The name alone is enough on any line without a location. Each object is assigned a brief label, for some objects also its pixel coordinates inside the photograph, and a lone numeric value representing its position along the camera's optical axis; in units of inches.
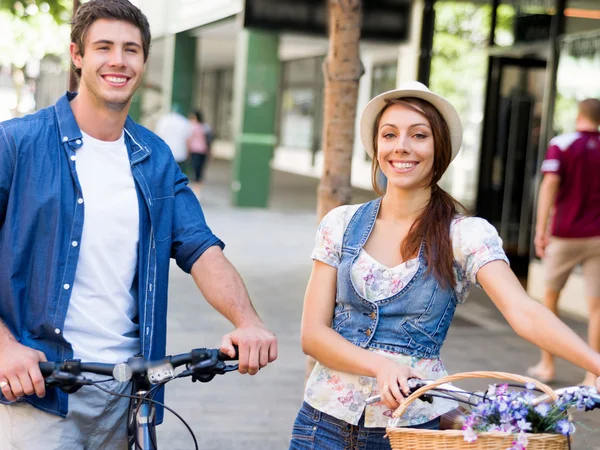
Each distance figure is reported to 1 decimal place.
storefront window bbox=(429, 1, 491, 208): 568.1
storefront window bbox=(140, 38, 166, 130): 1044.9
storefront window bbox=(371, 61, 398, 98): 833.5
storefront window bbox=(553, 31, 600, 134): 423.2
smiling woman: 115.0
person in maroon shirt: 294.7
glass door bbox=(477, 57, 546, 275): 514.0
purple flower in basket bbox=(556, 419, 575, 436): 89.1
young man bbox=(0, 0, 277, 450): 110.7
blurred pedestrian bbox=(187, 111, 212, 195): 813.9
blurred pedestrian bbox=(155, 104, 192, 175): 734.5
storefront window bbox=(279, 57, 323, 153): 1296.8
